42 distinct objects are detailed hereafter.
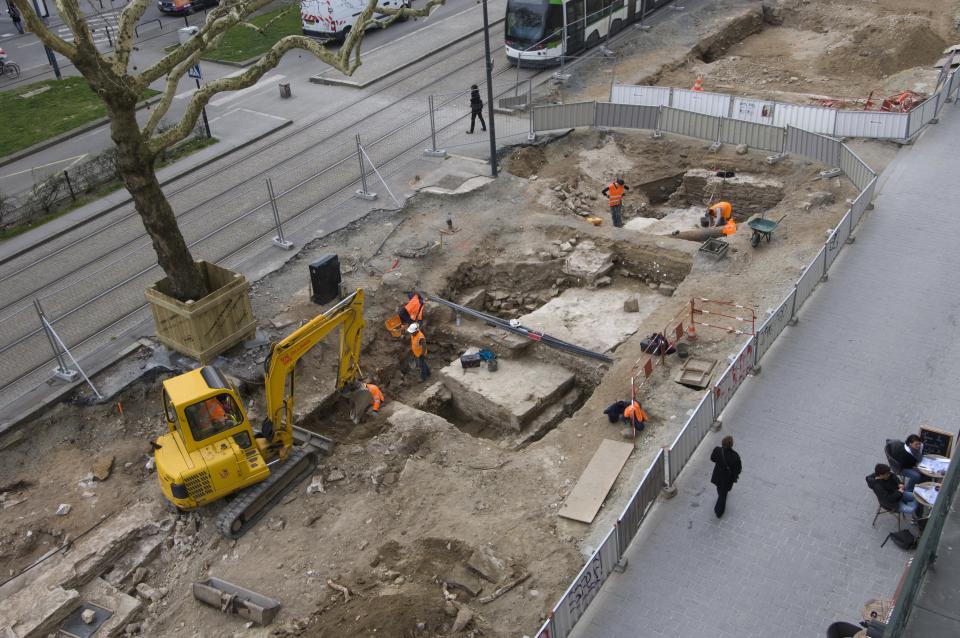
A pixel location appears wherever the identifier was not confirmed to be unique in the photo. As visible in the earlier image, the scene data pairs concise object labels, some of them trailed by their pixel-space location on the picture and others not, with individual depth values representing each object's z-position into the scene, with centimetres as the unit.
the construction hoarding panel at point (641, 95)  2497
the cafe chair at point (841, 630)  974
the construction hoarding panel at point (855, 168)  1923
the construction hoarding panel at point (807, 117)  2267
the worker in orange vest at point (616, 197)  2072
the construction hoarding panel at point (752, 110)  2339
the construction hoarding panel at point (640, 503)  1117
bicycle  3375
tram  2894
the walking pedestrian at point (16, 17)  3434
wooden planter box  1638
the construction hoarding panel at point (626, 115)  2419
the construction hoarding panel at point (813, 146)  2095
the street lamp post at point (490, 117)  2160
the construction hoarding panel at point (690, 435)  1232
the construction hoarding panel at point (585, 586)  1012
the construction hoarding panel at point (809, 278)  1570
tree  1430
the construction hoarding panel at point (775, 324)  1445
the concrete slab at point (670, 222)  2109
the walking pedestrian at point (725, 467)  1152
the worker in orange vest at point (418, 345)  1738
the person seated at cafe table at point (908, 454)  1160
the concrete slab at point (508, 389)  1600
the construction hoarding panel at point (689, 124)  2333
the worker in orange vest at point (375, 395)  1584
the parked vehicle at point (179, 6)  3876
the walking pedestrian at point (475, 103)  2508
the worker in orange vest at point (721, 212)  1977
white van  3225
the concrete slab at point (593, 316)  1731
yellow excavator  1316
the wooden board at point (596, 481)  1248
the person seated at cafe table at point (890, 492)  1124
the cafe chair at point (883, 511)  1144
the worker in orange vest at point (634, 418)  1377
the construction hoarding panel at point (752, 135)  2227
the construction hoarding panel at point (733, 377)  1341
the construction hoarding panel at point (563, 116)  2464
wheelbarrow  1820
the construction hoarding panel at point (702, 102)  2419
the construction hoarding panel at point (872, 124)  2178
